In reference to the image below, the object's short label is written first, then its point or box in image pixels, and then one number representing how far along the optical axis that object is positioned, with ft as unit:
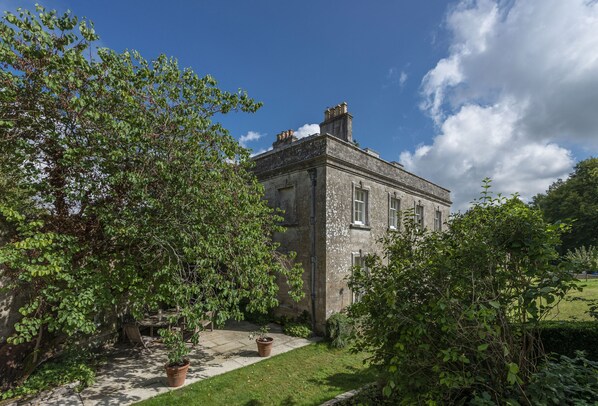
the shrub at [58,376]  20.82
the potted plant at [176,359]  20.75
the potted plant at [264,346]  29.43
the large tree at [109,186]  18.70
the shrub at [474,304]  10.96
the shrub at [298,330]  36.09
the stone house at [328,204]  37.96
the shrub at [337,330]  33.45
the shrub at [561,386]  10.42
